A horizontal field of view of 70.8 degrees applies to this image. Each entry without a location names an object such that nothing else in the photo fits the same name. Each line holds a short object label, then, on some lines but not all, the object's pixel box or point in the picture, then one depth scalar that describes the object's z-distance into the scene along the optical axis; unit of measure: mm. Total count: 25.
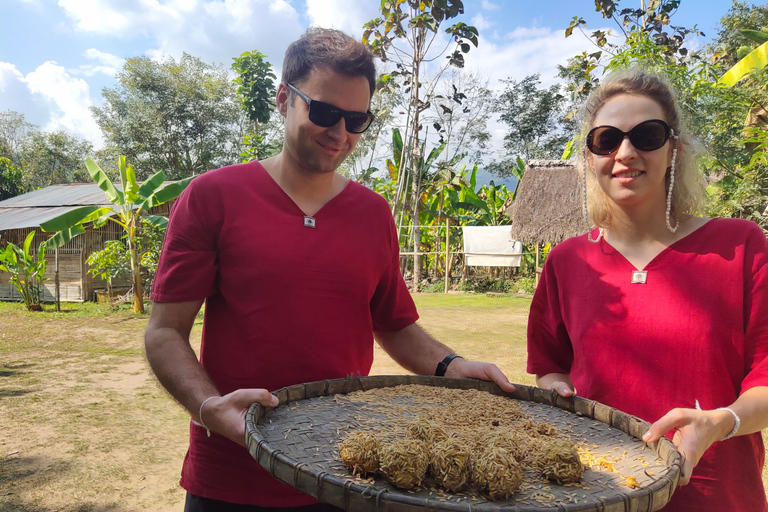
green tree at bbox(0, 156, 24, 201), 24531
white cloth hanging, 16672
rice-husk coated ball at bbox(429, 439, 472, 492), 1129
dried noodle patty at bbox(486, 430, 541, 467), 1267
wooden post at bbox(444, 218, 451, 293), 16434
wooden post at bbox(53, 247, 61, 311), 12898
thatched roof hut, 14125
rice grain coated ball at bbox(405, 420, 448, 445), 1306
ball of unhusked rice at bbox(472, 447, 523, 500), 1079
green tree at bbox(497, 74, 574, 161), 25594
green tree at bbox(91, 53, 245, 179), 28141
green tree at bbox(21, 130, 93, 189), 35625
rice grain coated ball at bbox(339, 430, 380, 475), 1146
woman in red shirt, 1505
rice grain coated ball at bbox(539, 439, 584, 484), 1171
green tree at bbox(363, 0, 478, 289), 14414
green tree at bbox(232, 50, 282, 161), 16812
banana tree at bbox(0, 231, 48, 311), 12938
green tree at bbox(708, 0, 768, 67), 16609
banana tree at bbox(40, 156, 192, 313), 11547
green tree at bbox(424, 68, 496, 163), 25273
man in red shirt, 1667
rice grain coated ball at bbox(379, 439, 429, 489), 1111
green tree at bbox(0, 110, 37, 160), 39691
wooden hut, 14898
